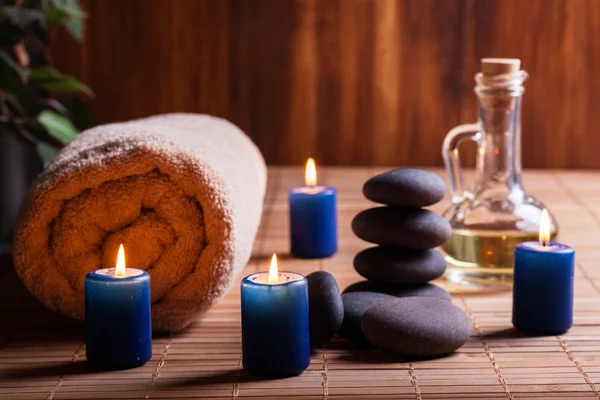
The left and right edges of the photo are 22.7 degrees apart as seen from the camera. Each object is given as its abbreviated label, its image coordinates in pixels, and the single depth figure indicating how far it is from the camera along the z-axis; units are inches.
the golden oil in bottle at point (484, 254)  44.2
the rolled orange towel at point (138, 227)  40.3
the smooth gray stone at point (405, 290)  41.7
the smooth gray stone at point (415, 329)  37.7
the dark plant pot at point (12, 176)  61.8
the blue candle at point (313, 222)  49.1
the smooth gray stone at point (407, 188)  41.5
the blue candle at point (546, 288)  40.0
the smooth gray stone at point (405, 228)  41.5
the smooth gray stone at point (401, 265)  41.6
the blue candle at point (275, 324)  36.6
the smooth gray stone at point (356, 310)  39.2
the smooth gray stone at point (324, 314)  38.6
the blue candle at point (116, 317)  37.5
